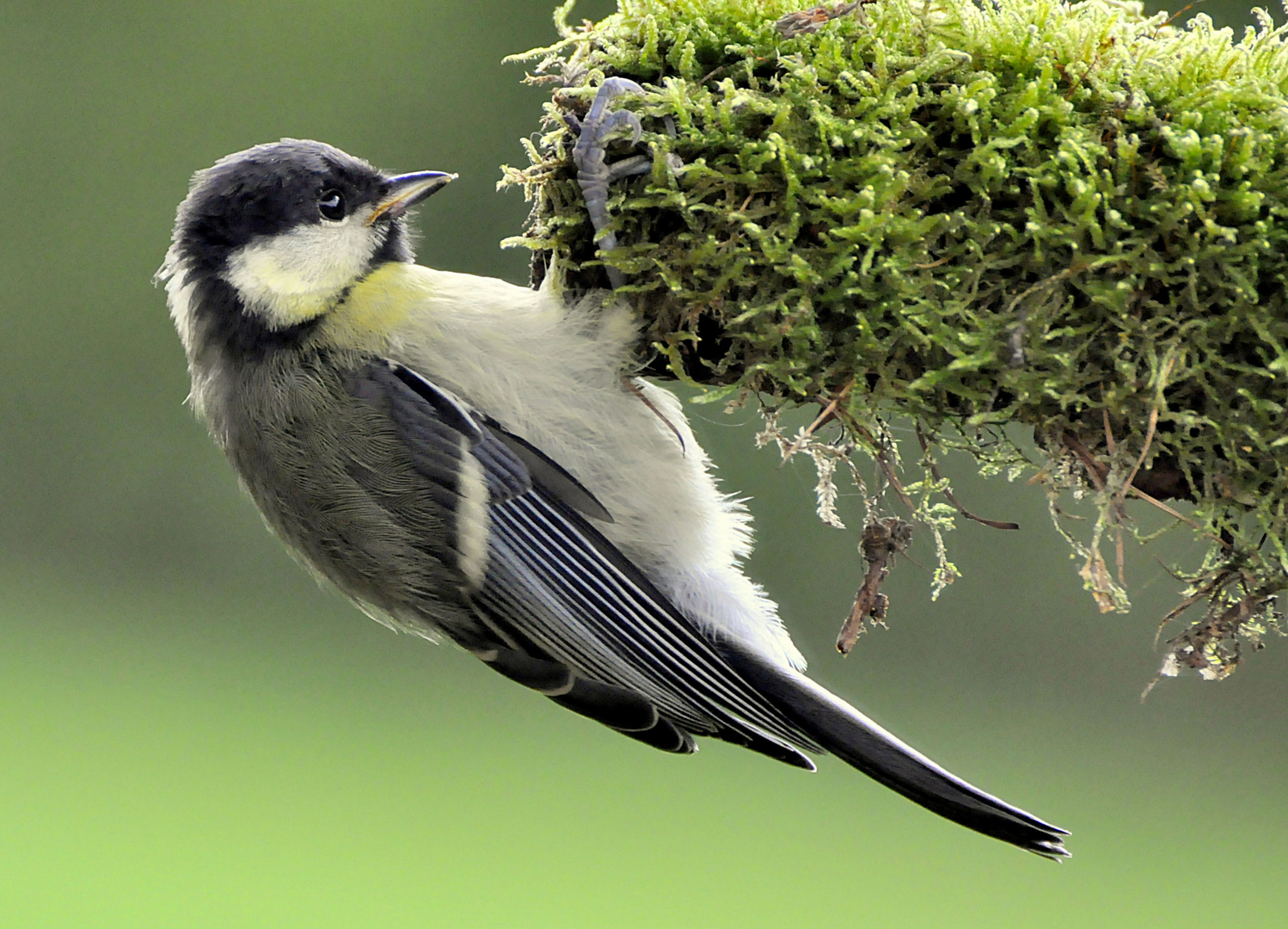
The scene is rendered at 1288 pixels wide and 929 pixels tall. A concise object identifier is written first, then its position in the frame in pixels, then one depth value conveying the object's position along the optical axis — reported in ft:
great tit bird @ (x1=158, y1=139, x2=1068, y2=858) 7.60
